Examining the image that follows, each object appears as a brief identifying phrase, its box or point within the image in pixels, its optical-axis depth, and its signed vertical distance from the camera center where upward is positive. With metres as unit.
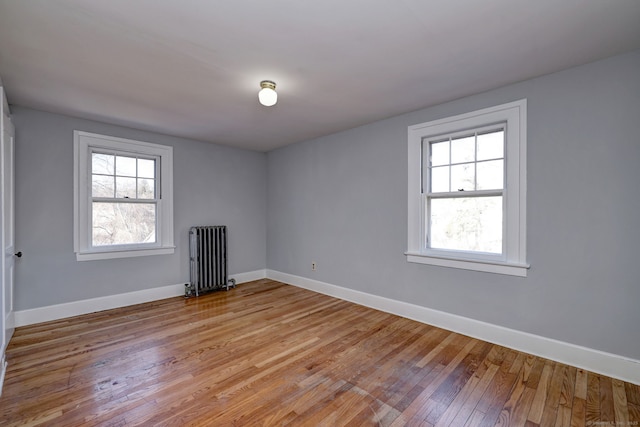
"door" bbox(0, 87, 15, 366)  2.12 -0.15
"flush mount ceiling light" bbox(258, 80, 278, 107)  2.41 +1.02
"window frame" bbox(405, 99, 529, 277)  2.52 +0.23
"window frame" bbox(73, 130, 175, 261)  3.41 +0.20
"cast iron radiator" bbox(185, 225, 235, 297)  4.28 -0.77
